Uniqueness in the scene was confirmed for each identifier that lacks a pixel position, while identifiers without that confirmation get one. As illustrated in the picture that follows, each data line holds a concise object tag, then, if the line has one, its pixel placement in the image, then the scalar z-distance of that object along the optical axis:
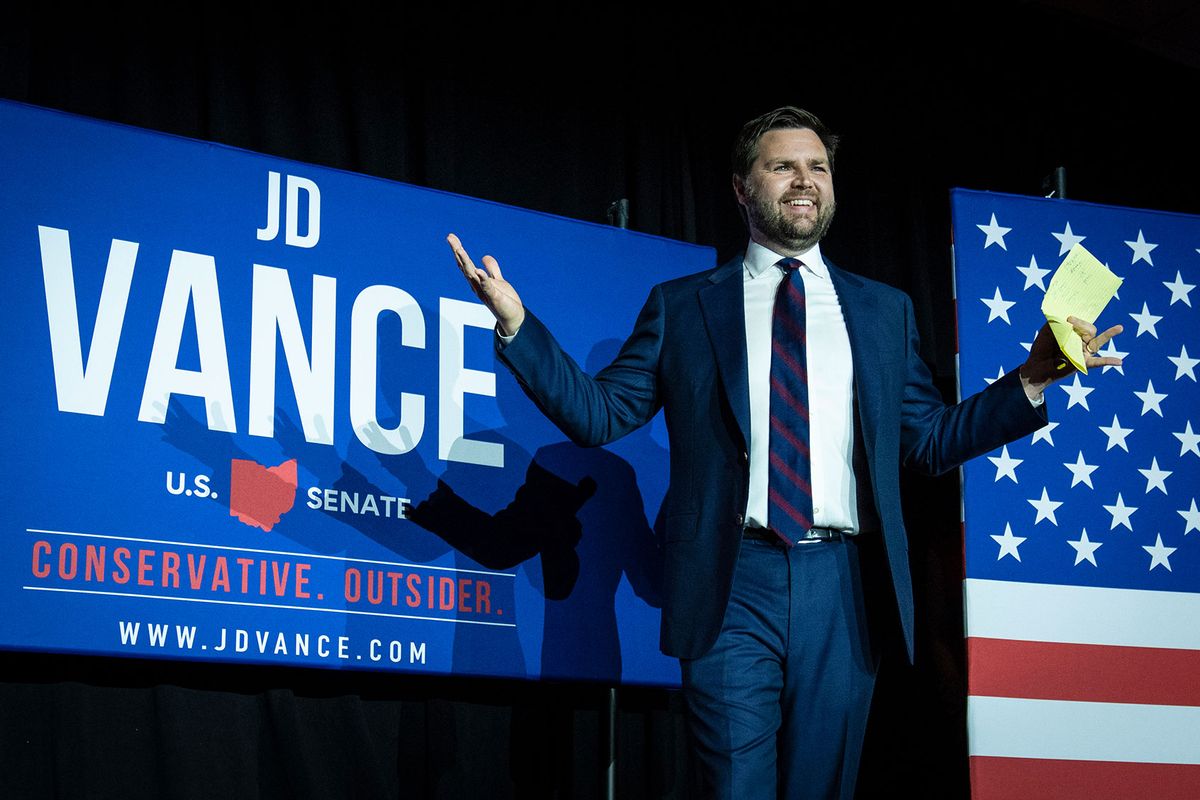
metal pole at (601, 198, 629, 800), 3.21
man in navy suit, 2.31
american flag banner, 3.15
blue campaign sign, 2.67
